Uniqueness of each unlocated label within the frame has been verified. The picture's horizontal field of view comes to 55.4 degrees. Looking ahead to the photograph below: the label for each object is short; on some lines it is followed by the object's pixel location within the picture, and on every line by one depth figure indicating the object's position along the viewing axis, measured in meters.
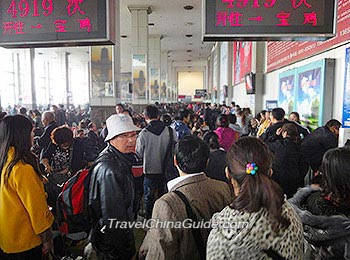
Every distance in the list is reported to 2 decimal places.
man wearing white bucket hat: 1.90
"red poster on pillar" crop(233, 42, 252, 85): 10.73
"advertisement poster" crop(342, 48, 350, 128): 4.34
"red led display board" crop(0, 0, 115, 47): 3.60
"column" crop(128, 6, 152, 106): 11.66
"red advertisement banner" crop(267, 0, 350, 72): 4.44
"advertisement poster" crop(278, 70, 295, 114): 6.83
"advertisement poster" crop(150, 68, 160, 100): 16.67
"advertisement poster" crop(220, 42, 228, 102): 15.86
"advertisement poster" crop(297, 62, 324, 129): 5.31
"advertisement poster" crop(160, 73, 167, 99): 20.70
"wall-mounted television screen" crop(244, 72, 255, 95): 9.70
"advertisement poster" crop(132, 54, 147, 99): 12.33
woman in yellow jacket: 1.97
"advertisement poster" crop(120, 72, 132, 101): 16.90
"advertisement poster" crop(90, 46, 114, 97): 9.10
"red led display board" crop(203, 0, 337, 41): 3.28
